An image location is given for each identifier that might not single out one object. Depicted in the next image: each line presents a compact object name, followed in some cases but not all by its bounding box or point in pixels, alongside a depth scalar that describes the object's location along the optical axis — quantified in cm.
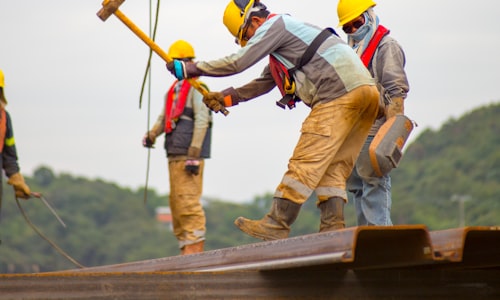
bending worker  1605
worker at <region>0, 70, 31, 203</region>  2379
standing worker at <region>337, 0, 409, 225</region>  1789
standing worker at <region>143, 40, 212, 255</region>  2430
